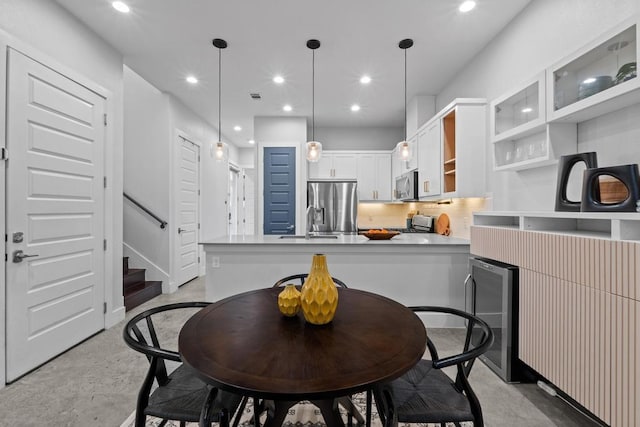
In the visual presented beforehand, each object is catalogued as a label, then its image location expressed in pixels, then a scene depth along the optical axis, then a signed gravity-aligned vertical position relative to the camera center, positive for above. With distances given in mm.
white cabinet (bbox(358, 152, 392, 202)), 5820 +663
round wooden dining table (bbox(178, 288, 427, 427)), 871 -481
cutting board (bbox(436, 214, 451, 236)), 4117 -170
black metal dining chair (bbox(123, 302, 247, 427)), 1144 -771
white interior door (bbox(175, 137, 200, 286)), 4852 -2
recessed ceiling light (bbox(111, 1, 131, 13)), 2562 +1754
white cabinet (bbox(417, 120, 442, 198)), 3621 +686
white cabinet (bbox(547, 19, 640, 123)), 1536 +784
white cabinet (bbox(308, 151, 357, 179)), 5809 +873
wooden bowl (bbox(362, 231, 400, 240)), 3391 -253
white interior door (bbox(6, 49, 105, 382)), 2205 -15
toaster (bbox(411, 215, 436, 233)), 4559 -152
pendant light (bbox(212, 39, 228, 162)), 3152 +1753
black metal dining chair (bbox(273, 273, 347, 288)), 2211 -490
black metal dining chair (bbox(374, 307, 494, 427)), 1153 -769
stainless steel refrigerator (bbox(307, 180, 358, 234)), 5562 +48
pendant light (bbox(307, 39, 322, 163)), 3168 +802
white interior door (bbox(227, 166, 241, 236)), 7878 +334
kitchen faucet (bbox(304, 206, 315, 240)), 3511 -265
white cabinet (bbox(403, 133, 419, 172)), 4367 +886
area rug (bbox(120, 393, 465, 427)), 1756 -1216
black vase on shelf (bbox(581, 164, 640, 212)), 1447 +128
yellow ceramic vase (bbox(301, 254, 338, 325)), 1248 -354
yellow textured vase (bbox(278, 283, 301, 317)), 1354 -400
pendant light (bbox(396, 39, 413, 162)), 3139 +747
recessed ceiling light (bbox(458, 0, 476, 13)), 2523 +1747
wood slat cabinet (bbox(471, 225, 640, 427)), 1355 -547
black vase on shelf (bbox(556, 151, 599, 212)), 1832 +196
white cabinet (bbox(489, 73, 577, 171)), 2109 +623
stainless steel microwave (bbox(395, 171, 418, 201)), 4434 +412
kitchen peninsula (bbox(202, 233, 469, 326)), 3178 -565
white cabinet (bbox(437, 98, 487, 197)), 3141 +705
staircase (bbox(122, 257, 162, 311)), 3818 -1034
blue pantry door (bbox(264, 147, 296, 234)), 5445 +402
